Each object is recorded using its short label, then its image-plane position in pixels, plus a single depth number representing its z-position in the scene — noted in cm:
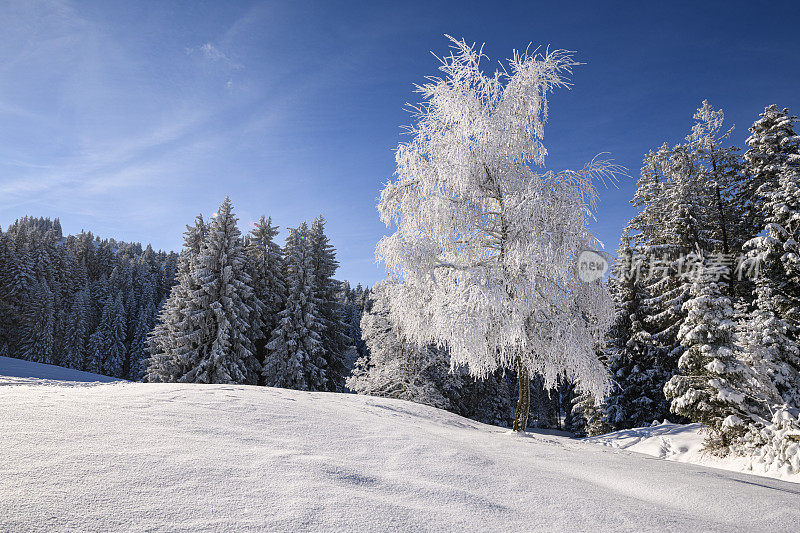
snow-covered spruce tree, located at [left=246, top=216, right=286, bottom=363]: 2688
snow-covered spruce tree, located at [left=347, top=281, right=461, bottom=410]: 1914
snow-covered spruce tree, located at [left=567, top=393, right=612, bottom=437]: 2338
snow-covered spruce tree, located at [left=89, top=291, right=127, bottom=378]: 4836
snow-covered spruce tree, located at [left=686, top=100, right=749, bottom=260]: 1998
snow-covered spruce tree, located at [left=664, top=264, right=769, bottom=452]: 1050
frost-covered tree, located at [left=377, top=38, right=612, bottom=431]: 827
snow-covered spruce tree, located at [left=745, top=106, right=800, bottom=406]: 1367
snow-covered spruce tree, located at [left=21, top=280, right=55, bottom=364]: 4341
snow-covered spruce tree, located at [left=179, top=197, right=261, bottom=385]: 2202
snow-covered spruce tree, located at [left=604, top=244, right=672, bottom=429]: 2147
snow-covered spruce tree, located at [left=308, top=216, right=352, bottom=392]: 2658
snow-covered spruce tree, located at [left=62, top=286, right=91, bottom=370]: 4647
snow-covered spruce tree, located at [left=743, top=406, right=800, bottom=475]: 813
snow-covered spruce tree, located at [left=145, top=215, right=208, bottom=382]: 2247
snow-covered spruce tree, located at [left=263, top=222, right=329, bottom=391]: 2330
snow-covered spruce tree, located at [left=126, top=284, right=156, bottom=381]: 4997
